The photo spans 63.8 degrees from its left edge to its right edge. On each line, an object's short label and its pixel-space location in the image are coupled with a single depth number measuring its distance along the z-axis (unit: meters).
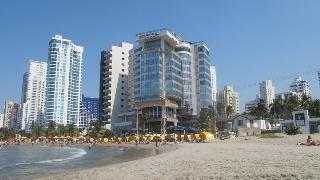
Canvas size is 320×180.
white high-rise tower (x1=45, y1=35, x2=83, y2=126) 138.31
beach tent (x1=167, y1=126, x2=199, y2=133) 69.84
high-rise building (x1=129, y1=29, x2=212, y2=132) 84.05
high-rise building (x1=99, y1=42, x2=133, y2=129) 101.50
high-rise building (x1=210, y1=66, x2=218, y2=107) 135.76
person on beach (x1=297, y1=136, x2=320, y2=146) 26.51
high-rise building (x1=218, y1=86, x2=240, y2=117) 97.69
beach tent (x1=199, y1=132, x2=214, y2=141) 49.61
